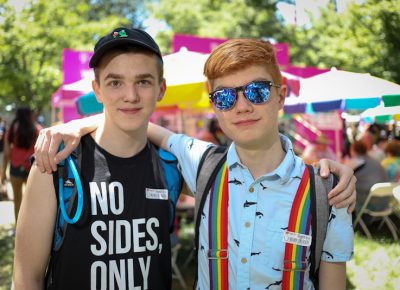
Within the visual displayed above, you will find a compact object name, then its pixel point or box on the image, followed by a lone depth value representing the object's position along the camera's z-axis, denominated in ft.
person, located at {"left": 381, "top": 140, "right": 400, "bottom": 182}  23.49
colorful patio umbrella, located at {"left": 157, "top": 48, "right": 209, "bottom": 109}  19.80
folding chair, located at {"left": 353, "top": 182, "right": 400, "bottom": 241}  20.62
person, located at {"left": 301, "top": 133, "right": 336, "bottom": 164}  27.66
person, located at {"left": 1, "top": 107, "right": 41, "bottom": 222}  23.86
